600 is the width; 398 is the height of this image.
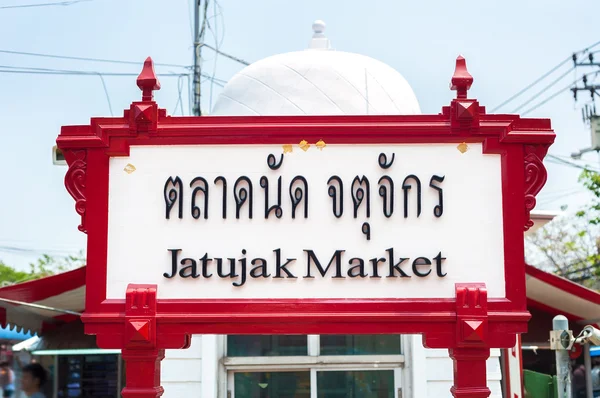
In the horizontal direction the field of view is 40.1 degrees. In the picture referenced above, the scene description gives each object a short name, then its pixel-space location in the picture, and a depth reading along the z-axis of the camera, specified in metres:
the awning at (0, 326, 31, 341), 14.41
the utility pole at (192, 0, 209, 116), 14.95
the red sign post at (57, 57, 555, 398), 4.31
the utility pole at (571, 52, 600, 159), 19.08
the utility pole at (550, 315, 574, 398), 6.20
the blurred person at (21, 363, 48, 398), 9.84
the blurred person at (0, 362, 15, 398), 12.47
